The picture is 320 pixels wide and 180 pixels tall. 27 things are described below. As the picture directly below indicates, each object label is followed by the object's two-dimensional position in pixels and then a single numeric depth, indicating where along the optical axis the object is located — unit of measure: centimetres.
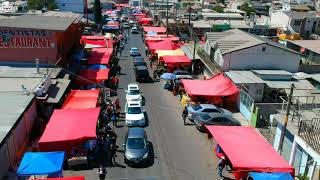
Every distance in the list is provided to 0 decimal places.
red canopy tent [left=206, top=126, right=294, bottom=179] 1903
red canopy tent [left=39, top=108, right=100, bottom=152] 2116
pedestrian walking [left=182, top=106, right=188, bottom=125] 2895
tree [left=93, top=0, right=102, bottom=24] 8331
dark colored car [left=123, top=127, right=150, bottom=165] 2181
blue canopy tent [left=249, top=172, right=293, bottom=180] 1825
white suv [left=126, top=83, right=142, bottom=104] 3212
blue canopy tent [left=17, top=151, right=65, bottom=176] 1830
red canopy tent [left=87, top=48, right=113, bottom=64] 4072
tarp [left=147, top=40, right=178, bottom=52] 4956
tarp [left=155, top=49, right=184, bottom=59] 4528
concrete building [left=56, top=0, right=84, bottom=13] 8469
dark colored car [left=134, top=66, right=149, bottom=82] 3975
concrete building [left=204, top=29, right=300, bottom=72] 3591
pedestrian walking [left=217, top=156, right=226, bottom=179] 2102
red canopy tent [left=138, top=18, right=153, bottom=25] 8221
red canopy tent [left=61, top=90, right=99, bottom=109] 2728
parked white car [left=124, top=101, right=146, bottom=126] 2767
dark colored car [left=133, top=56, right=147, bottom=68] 4366
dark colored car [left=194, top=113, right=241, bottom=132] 2711
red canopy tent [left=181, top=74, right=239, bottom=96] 3133
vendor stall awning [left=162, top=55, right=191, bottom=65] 4219
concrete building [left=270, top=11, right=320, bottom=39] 6906
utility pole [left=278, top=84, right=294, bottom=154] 2039
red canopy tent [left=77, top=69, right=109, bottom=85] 3416
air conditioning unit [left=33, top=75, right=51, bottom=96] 2626
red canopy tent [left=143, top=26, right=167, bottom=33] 6589
